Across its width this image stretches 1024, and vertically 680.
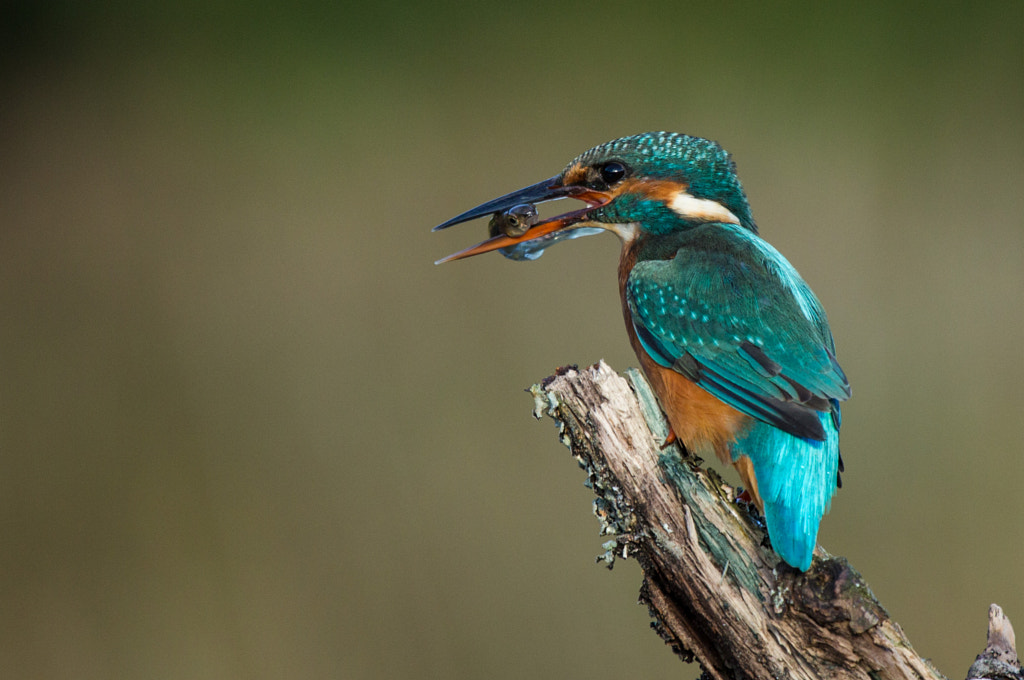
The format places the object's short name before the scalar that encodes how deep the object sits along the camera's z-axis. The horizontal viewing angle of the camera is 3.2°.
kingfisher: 4.47
